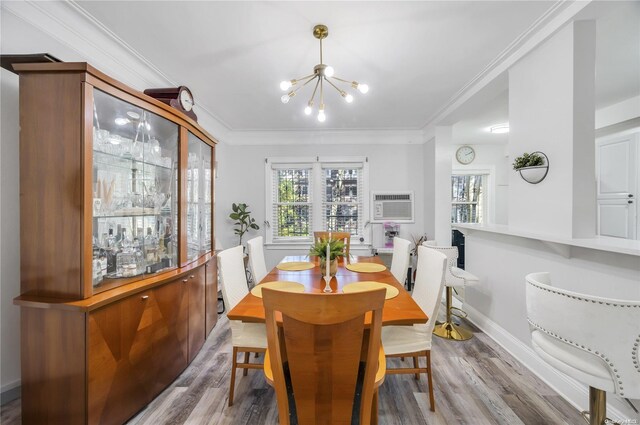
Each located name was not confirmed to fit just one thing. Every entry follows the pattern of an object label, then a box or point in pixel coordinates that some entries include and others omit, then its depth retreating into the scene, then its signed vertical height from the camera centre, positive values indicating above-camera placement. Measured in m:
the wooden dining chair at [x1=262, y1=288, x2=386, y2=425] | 0.90 -0.52
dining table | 1.36 -0.54
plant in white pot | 1.92 +0.35
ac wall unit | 4.50 +0.08
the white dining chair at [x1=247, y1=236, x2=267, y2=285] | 2.37 -0.46
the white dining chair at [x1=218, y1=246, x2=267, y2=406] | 1.68 -0.77
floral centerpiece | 2.06 -0.33
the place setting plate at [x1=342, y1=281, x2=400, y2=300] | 1.67 -0.51
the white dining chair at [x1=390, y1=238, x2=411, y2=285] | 2.44 -0.47
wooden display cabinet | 1.35 -0.28
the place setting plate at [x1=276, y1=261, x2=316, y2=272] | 2.31 -0.51
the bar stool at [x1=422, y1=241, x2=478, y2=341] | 2.57 -0.76
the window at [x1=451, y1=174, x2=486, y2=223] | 5.54 +0.27
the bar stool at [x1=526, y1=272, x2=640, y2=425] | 0.94 -0.50
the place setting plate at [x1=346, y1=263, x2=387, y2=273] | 2.23 -0.50
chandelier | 1.81 +1.07
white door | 3.19 +0.35
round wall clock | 5.35 +1.17
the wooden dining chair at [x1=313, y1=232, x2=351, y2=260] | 3.25 -0.32
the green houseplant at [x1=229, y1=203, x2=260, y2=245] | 4.21 -0.14
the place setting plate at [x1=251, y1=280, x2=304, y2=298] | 1.71 -0.51
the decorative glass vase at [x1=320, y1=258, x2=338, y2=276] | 2.11 -0.45
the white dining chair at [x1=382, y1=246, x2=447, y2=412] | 1.64 -0.80
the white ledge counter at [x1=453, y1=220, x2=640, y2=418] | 1.45 -0.45
